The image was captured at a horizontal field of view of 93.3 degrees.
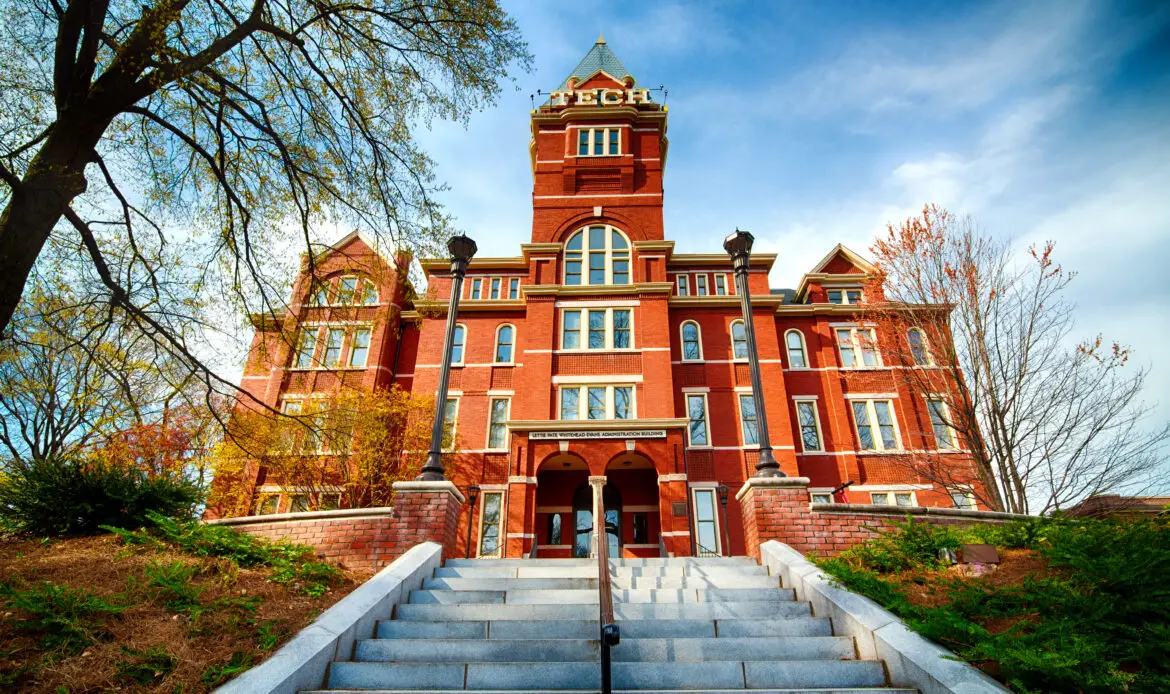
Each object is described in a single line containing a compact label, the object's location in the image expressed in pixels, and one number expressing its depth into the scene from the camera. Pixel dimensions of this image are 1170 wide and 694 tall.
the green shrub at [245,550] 6.61
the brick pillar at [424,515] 8.07
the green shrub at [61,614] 4.52
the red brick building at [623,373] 19.00
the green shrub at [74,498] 7.79
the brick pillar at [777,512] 7.95
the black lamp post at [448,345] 8.80
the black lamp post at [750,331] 8.67
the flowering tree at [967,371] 12.86
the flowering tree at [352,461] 18.59
